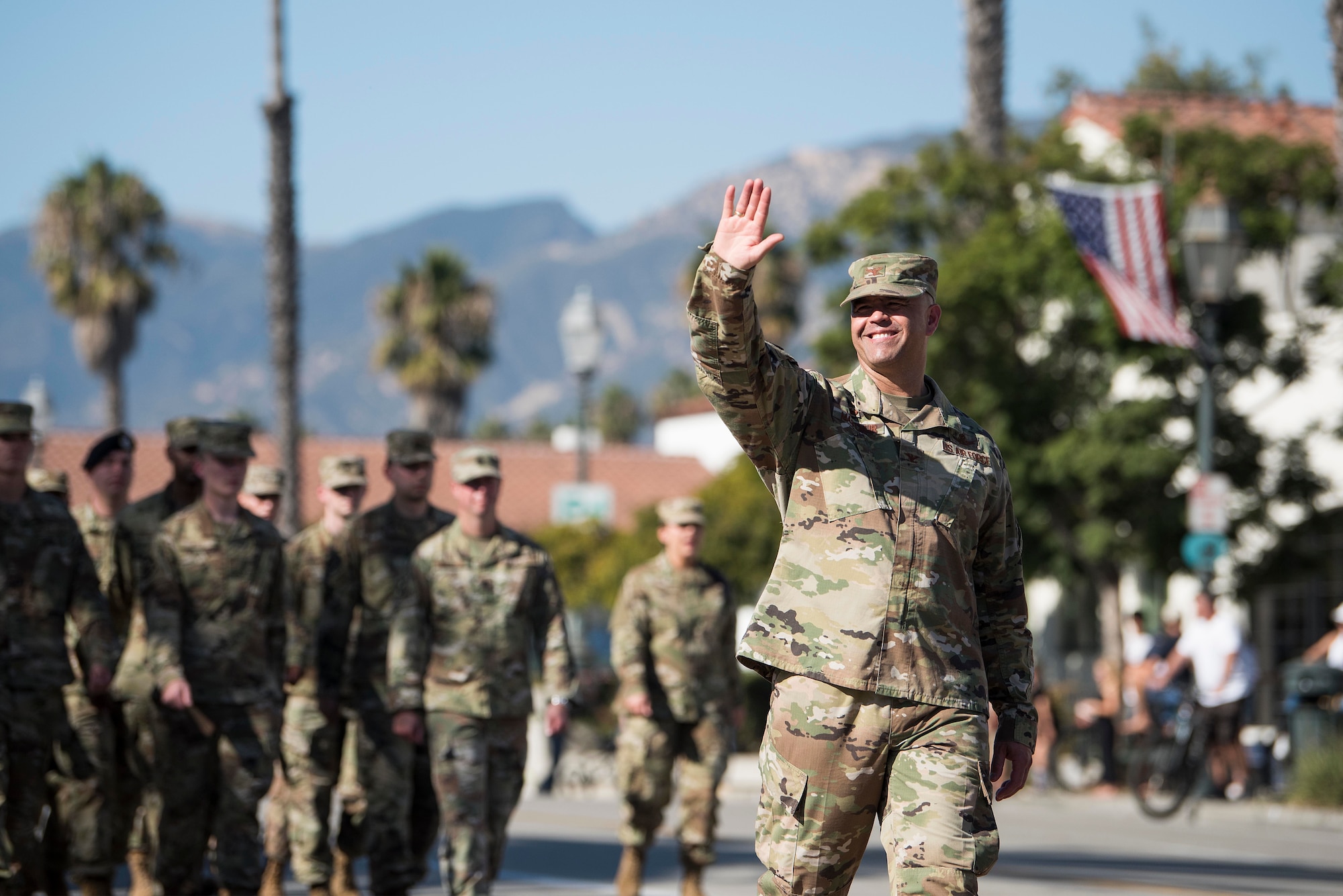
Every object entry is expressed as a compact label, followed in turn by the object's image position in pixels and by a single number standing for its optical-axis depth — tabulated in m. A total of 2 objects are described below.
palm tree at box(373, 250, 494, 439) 58.06
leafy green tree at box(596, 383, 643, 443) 108.56
